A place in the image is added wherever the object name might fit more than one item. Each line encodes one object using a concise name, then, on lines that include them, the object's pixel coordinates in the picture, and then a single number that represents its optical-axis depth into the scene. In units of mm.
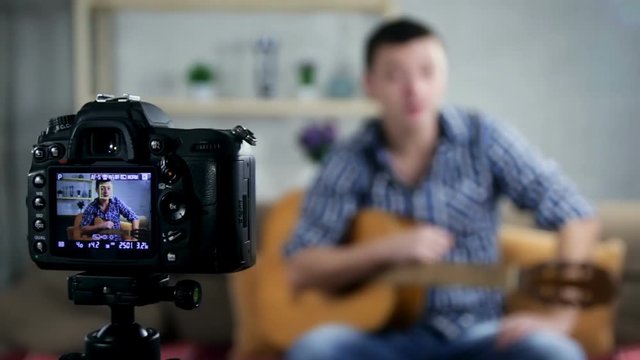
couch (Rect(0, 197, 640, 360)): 1820
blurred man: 1517
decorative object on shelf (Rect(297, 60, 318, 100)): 2332
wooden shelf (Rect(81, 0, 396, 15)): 2344
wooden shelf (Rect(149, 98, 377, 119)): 2287
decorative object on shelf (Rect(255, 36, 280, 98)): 2383
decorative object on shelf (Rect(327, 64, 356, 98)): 2348
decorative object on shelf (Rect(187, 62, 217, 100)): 2350
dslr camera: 674
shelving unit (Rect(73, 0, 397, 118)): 2301
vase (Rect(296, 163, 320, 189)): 2424
